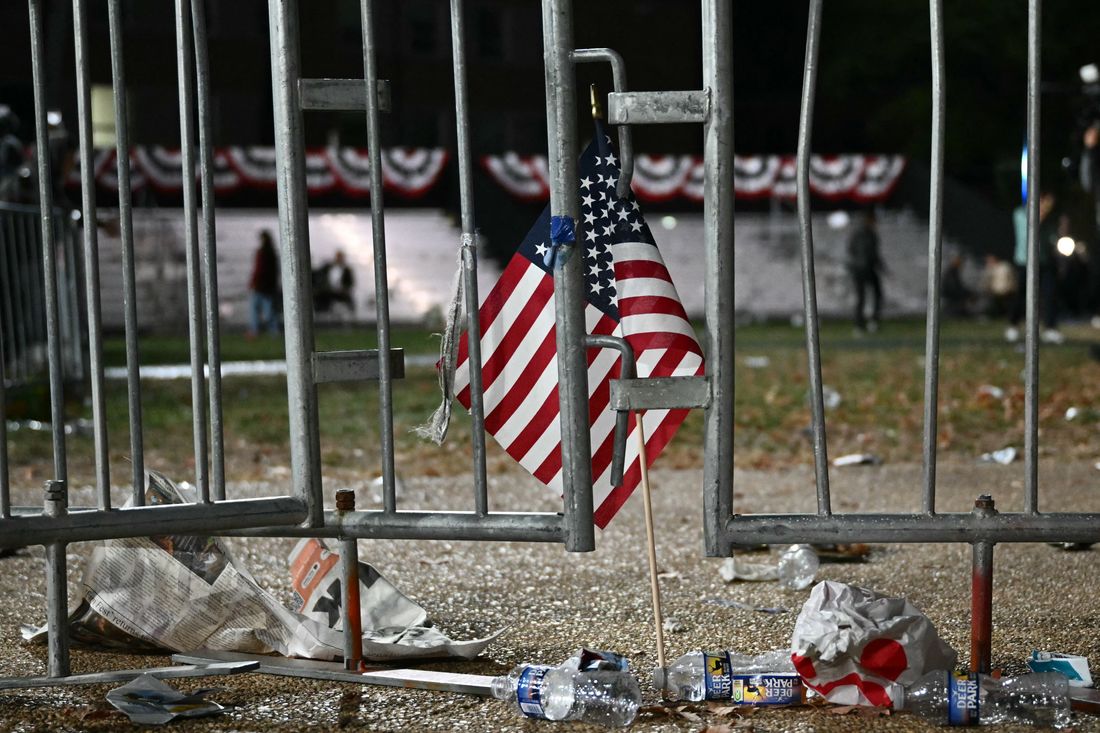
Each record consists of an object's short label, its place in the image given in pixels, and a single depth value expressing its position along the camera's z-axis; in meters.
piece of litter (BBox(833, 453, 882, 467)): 15.50
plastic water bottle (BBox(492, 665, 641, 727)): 6.19
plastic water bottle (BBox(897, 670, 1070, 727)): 5.97
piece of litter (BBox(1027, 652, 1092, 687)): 6.52
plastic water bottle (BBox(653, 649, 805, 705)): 6.28
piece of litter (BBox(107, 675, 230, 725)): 6.24
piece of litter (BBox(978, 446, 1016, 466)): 15.29
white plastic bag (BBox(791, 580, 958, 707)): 6.14
